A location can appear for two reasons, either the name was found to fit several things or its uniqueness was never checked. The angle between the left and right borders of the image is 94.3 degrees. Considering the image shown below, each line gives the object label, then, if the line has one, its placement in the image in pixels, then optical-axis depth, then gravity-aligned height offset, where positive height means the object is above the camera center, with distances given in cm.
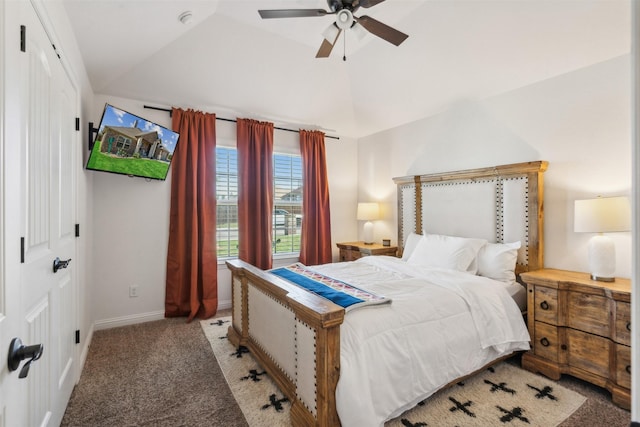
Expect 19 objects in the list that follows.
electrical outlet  345 -92
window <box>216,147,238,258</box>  407 +14
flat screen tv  268 +66
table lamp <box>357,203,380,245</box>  457 -6
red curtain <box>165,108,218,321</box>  359 -19
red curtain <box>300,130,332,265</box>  455 +16
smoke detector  255 +171
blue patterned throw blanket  191 -58
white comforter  164 -84
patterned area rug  186 -131
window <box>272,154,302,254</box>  452 +14
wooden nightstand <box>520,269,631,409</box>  203 -90
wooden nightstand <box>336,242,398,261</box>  418 -56
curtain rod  355 +125
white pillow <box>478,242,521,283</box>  281 -50
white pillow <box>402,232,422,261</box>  372 -42
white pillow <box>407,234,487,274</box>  298 -44
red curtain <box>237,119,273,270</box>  398 +29
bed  163 -71
